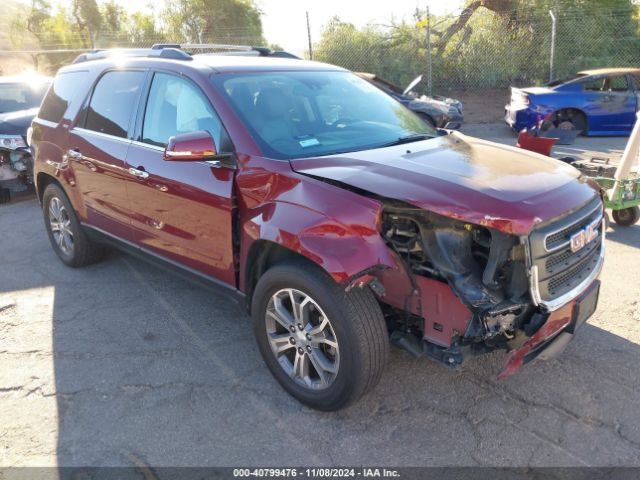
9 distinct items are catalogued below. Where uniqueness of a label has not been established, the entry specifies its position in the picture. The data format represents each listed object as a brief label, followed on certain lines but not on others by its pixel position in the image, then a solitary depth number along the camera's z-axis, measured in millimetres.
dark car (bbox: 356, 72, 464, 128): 10680
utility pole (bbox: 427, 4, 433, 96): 13833
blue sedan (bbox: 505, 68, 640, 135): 11047
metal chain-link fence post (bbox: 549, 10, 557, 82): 13006
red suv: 2596
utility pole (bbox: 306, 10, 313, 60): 14367
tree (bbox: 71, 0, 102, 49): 20812
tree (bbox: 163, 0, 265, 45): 18703
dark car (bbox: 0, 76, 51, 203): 7758
